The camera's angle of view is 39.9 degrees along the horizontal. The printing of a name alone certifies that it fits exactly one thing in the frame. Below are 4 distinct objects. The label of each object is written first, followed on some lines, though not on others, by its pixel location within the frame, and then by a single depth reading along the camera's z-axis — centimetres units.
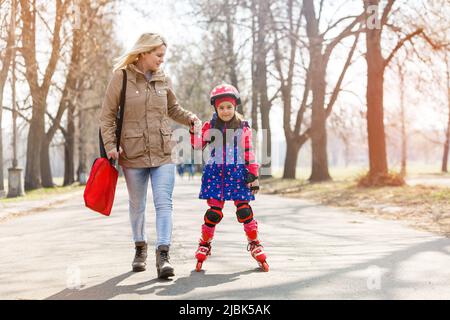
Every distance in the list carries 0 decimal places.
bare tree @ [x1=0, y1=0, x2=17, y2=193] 1595
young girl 535
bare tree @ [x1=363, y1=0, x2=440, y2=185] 1661
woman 513
